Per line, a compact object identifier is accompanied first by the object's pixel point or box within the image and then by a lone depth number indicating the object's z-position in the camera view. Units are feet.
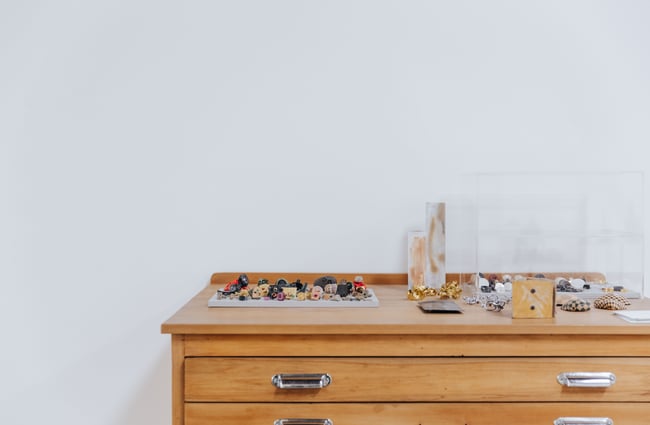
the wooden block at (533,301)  4.66
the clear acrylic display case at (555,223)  6.37
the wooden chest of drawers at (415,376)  4.45
